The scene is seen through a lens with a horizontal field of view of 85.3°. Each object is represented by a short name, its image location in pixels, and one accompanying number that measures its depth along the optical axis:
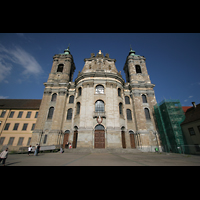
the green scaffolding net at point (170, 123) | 19.45
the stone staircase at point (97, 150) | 16.92
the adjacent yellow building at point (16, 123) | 27.42
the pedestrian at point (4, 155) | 7.00
